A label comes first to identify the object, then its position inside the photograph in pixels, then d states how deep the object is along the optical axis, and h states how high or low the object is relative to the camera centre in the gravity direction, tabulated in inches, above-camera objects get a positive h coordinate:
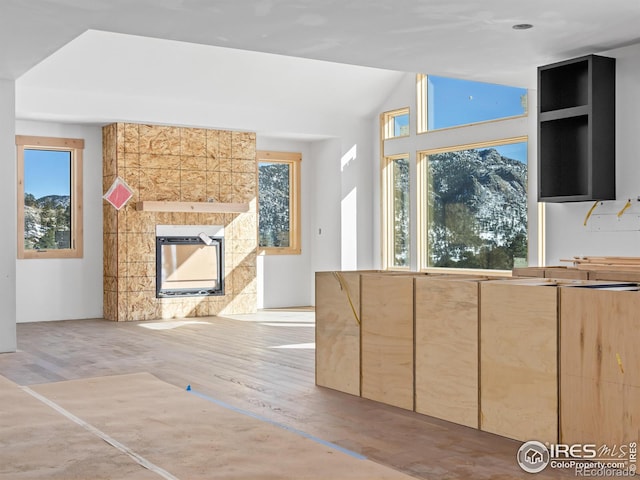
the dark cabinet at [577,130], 243.4 +33.7
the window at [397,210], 425.7 +13.3
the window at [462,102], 355.9 +63.3
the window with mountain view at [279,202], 447.2 +18.9
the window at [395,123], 424.8 +61.2
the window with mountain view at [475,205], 357.7 +14.3
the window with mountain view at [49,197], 379.9 +18.3
